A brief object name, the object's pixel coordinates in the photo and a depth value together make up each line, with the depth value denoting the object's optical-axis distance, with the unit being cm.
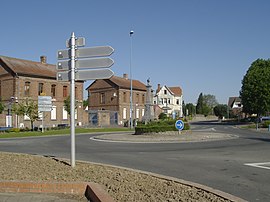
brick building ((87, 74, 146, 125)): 6375
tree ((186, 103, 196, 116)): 13738
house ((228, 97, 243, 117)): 11924
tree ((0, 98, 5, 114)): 4291
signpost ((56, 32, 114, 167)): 911
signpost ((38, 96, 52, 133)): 3666
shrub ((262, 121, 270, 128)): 4603
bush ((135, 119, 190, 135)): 2530
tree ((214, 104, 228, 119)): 11000
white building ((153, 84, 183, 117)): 9919
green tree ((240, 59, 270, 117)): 5866
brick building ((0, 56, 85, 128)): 4572
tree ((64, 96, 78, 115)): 4812
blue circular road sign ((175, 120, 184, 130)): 2372
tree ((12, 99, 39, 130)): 3912
